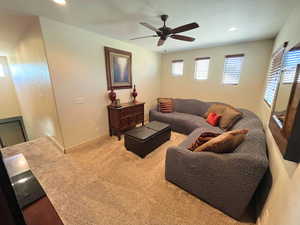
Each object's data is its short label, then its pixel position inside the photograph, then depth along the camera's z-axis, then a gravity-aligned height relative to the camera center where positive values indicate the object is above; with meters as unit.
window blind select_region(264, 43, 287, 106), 2.03 +0.12
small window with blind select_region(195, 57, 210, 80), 4.04 +0.50
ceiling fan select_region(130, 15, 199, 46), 1.87 +0.84
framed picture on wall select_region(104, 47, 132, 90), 3.16 +0.41
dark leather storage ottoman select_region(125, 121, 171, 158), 2.43 -1.10
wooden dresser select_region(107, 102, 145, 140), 3.15 -0.88
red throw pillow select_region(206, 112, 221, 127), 3.09 -0.88
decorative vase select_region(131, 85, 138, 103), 3.85 -0.32
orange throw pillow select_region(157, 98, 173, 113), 4.15 -0.72
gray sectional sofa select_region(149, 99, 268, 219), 1.25 -1.00
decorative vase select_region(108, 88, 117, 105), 3.22 -0.31
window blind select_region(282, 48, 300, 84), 1.11 +0.18
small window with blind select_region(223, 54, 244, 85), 3.51 +0.42
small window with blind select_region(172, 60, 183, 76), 4.58 +0.58
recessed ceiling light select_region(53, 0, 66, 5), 1.68 +1.09
